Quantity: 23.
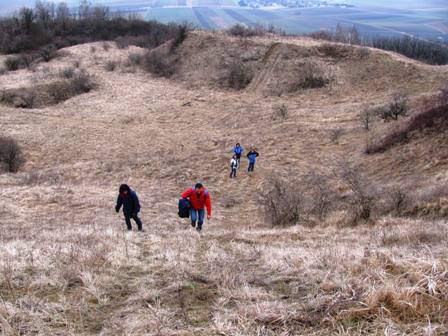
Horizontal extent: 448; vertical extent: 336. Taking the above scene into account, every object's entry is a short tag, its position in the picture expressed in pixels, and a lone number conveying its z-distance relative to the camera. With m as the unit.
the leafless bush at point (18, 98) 34.59
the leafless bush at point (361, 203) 10.67
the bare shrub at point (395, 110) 21.33
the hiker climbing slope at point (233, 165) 18.61
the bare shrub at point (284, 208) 11.82
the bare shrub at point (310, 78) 31.61
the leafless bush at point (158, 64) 39.97
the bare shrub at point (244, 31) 41.31
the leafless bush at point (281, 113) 26.16
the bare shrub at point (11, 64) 43.75
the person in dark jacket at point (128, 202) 10.24
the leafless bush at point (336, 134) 21.14
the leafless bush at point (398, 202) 10.61
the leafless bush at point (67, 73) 38.50
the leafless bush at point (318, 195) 12.22
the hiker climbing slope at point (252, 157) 18.87
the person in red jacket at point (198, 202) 10.15
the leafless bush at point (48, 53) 45.06
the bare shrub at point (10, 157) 21.94
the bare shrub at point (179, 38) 42.84
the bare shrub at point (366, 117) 21.33
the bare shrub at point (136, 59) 42.58
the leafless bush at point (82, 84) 36.75
